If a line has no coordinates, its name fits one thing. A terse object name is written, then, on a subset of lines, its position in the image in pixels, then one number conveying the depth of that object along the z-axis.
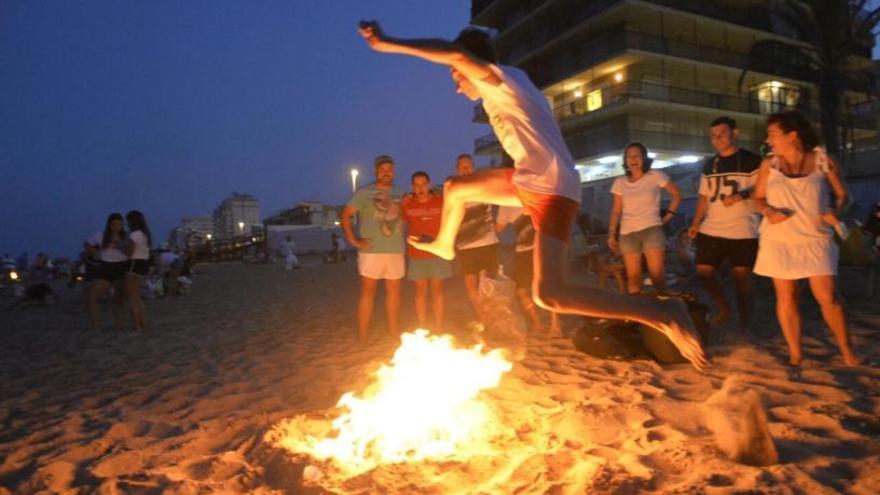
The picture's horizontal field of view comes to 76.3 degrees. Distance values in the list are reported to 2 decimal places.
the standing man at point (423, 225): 5.99
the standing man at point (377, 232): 5.86
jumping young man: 3.22
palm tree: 18.83
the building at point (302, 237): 34.62
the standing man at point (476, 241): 5.85
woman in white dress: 3.79
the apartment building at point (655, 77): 31.70
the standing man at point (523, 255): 5.45
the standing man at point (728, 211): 5.03
